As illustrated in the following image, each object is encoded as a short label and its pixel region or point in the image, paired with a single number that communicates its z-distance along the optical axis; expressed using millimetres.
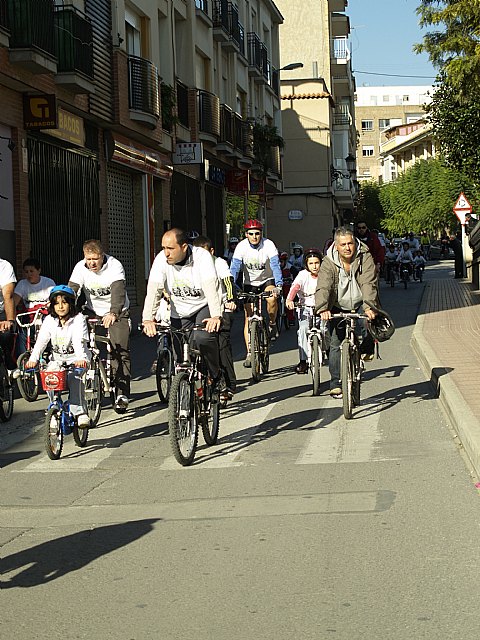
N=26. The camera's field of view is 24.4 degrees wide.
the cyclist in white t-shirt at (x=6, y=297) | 11102
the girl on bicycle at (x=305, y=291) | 13266
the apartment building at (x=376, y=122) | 158750
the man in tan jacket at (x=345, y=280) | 10383
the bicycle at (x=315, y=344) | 12070
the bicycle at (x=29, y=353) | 12359
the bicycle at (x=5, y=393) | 11055
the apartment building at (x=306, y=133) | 58656
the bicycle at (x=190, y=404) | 8156
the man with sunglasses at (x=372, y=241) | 16438
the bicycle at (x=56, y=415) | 8734
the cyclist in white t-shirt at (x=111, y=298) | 10805
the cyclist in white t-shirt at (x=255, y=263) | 14398
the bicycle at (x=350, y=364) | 10141
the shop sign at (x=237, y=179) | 36688
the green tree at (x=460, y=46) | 18203
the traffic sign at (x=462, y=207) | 36219
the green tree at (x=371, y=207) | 96375
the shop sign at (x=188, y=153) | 28812
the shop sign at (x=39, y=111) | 18469
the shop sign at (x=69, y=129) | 19989
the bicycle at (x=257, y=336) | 13586
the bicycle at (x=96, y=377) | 10047
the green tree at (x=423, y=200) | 88688
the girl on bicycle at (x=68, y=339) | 9039
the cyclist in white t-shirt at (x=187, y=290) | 8852
